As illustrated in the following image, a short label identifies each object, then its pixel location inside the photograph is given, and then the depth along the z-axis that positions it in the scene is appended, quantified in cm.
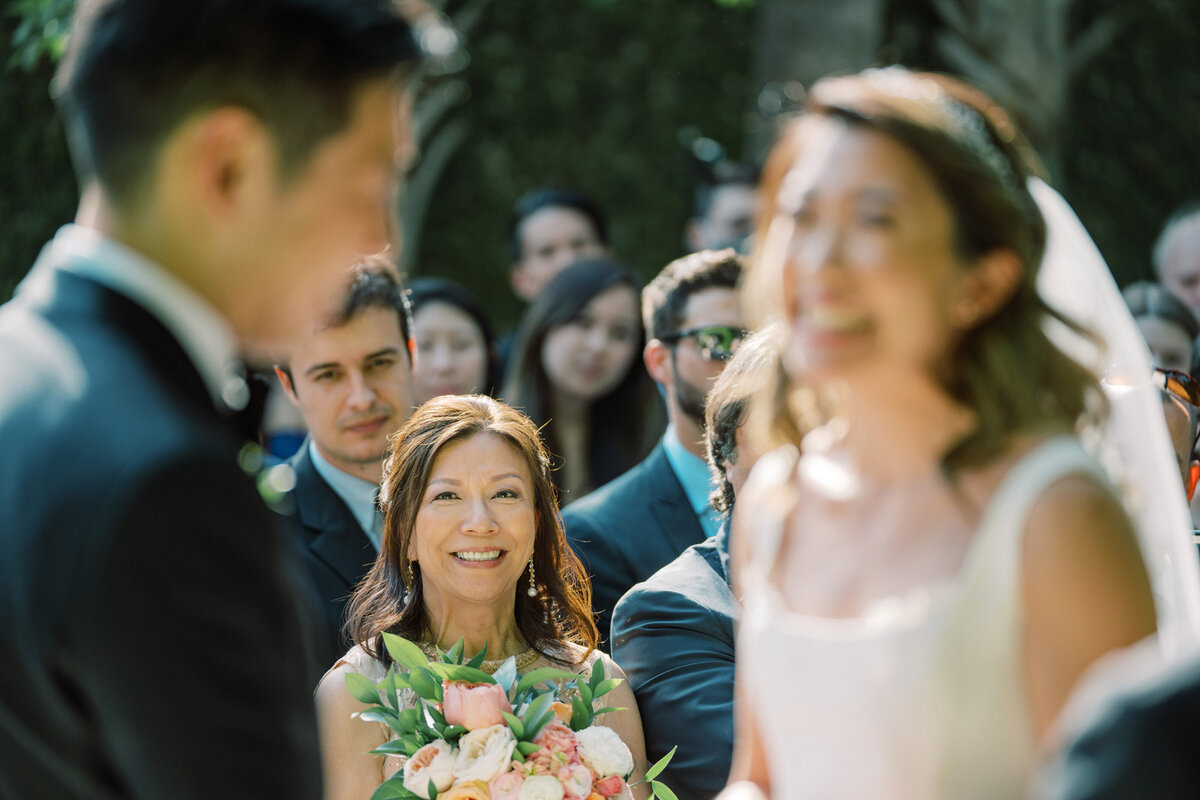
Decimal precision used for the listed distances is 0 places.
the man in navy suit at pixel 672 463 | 455
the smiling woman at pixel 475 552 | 380
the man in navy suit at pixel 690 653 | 346
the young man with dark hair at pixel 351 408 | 447
